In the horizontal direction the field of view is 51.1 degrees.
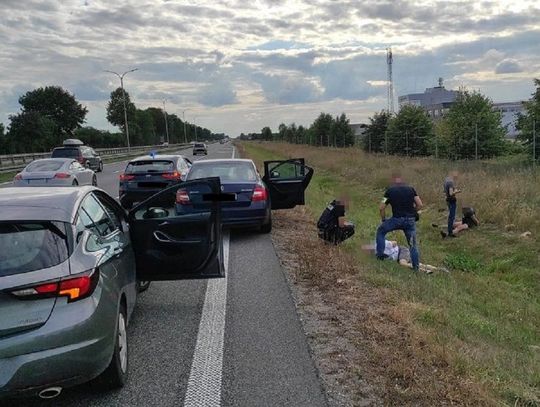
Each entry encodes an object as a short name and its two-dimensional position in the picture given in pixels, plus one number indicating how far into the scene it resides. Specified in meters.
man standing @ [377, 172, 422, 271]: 8.54
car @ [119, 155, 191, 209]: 15.03
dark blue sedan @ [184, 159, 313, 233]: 10.23
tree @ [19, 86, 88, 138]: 106.81
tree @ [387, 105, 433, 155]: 37.03
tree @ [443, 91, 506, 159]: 28.59
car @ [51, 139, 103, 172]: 29.91
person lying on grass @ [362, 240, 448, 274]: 9.13
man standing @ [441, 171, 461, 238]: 11.99
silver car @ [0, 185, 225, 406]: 3.30
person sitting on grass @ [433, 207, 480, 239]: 12.70
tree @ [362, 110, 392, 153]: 45.88
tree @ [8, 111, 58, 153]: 76.75
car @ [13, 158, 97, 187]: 16.97
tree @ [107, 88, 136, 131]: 115.88
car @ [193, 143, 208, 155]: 66.22
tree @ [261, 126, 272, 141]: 169.34
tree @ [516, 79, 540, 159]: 21.42
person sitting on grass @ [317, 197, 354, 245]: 9.31
